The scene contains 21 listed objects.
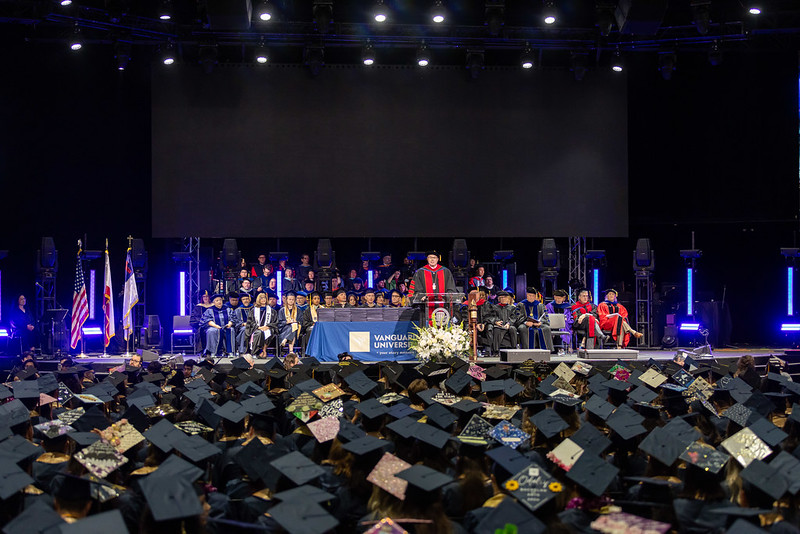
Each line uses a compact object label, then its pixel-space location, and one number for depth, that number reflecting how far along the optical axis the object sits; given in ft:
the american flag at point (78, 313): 39.99
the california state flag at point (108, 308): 40.70
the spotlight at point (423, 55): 41.16
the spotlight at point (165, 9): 37.09
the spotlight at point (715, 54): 40.65
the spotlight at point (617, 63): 41.42
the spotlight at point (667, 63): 41.47
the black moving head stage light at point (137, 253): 43.32
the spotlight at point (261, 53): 40.47
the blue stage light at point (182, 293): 44.11
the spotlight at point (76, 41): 37.52
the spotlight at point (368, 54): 40.91
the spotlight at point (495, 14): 37.99
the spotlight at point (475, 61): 42.06
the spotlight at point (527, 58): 41.50
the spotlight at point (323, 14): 37.77
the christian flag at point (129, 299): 41.09
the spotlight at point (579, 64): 42.09
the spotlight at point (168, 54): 39.92
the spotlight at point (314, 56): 41.27
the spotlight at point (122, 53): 39.96
